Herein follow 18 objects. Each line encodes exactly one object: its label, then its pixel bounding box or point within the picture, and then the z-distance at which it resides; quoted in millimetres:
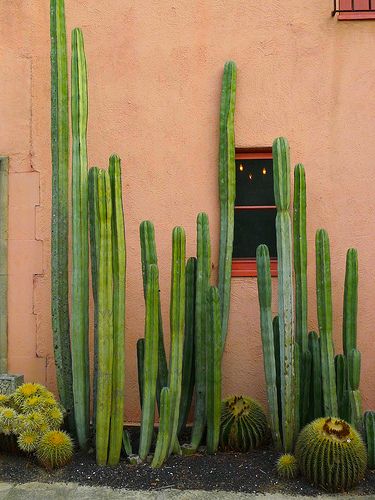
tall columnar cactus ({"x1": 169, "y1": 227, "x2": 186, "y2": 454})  4625
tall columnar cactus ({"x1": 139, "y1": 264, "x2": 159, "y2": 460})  4539
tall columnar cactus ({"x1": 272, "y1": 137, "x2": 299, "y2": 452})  4723
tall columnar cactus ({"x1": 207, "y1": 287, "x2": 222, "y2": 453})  4664
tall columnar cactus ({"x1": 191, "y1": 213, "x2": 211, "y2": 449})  4801
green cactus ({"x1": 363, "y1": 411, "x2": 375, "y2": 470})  4578
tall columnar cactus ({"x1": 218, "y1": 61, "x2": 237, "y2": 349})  5426
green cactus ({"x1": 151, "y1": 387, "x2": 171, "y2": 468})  4492
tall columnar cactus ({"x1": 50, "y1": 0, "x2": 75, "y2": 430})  5000
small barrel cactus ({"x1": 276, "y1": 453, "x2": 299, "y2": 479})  4504
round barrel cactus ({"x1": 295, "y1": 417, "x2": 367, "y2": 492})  4266
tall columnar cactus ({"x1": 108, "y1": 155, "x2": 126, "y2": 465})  4645
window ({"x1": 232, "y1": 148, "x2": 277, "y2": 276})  5777
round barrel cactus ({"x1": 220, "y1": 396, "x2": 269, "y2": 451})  4992
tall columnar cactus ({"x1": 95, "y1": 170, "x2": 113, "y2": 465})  4559
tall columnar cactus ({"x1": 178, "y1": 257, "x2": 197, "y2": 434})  5008
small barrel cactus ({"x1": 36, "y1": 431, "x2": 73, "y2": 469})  4555
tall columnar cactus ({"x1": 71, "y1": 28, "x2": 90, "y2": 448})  4816
